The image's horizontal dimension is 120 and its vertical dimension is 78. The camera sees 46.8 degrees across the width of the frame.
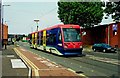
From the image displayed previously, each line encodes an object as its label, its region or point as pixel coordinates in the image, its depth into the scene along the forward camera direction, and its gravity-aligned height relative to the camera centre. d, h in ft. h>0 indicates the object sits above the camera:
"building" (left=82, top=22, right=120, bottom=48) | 76.65 +2.34
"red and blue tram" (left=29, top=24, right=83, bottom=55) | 43.63 -0.45
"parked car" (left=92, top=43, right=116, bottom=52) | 64.92 -4.54
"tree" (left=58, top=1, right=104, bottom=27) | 90.15 +16.93
